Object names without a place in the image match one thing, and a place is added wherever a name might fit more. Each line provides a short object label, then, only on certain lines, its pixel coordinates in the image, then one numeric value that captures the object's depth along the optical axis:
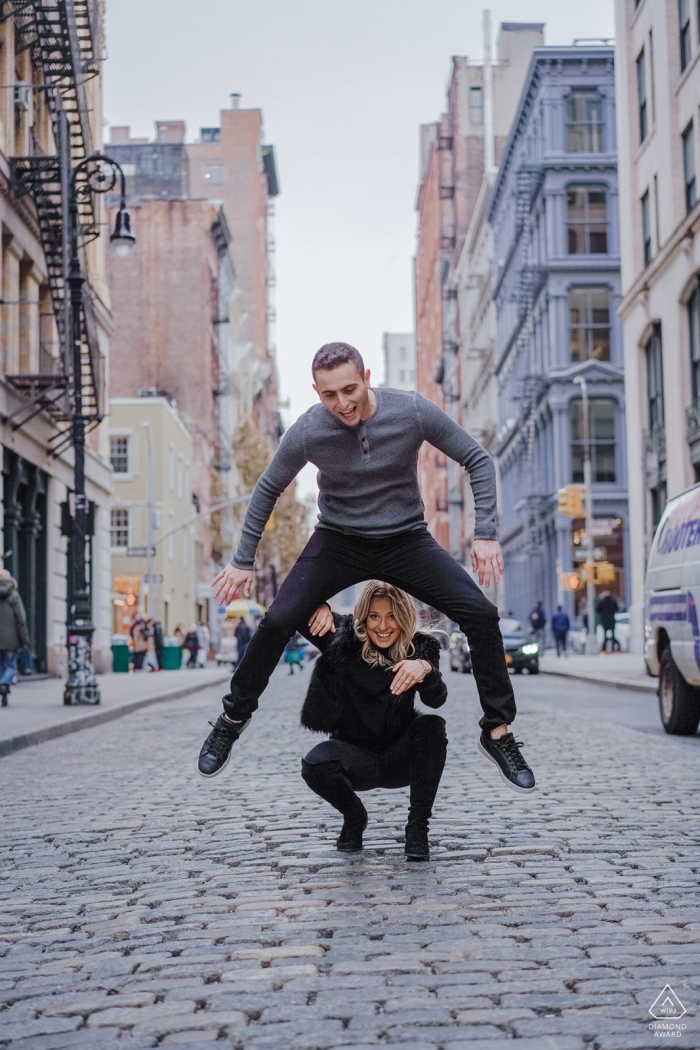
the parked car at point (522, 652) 30.91
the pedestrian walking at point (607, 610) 38.12
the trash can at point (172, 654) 42.69
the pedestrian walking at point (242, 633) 36.88
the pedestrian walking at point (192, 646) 47.00
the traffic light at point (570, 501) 38.16
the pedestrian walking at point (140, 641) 41.06
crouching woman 5.55
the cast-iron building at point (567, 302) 49.75
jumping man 5.33
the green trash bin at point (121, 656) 37.53
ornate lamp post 19.64
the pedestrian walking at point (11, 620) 18.14
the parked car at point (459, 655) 33.47
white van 12.22
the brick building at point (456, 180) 86.00
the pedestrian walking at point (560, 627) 41.06
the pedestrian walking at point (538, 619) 43.75
